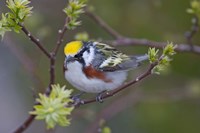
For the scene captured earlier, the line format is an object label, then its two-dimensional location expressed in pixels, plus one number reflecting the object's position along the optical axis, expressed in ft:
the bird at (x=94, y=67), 20.93
